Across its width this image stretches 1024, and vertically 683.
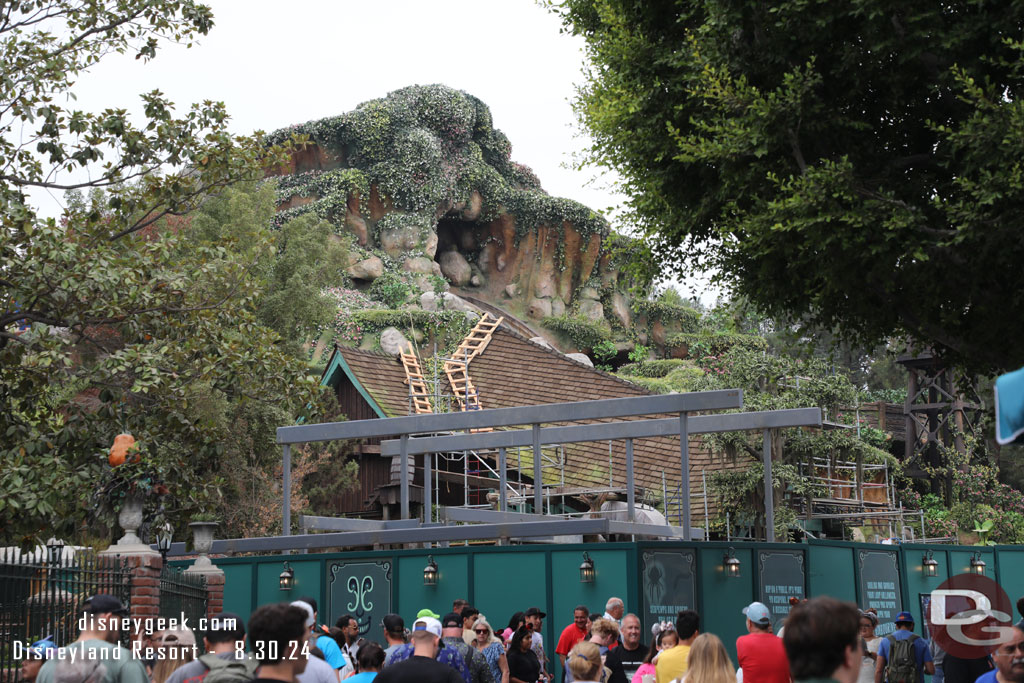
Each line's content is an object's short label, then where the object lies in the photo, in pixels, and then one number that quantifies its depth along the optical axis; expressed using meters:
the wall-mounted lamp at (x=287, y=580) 15.55
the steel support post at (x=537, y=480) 15.56
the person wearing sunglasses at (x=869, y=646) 11.67
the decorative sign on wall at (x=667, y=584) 13.90
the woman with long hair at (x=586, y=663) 7.76
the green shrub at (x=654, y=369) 53.62
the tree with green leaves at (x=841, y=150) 10.62
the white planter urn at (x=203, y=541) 14.94
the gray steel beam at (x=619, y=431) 15.75
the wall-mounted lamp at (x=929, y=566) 17.89
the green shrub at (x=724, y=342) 51.72
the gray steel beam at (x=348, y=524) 16.77
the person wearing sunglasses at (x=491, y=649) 10.09
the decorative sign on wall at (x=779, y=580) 15.10
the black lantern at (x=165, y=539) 17.94
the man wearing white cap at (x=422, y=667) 7.08
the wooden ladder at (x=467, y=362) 31.86
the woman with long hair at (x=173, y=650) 7.50
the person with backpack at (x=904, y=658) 11.55
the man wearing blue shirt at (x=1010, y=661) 6.89
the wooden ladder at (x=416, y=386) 31.55
